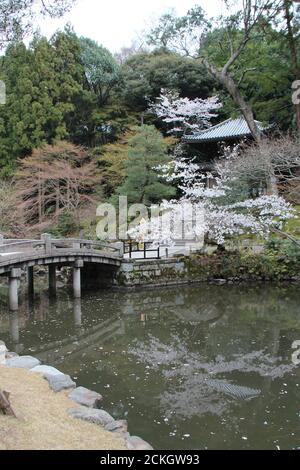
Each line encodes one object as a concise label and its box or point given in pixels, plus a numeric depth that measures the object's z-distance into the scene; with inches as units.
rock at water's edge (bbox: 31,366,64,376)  302.0
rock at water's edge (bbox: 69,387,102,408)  261.0
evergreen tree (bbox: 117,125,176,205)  869.2
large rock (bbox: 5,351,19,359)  339.1
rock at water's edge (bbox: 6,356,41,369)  315.0
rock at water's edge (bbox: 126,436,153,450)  211.0
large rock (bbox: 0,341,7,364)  322.2
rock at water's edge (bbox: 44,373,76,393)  275.3
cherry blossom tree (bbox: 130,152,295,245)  685.9
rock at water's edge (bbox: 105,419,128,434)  227.5
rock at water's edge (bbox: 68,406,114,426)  230.4
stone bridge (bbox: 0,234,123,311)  557.9
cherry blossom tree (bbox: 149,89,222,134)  1113.4
